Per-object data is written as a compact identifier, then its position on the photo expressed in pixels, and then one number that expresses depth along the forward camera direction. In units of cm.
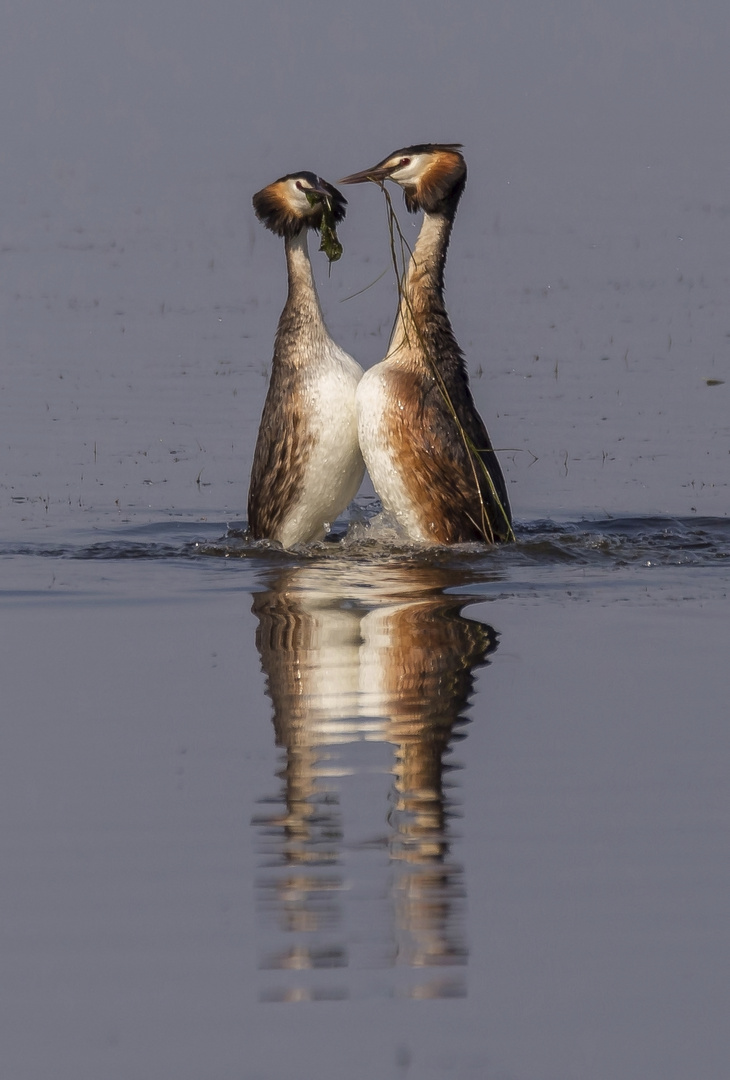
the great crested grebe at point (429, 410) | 1861
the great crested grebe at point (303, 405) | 1880
